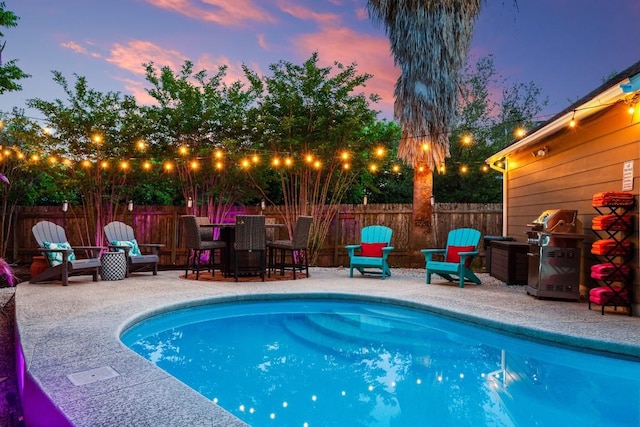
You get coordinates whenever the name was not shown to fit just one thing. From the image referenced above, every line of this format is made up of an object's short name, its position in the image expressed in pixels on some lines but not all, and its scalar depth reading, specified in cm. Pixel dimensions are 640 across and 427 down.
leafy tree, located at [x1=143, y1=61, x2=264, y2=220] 885
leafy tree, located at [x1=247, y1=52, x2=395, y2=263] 878
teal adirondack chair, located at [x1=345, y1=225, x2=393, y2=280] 754
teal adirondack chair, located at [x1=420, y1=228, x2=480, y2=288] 661
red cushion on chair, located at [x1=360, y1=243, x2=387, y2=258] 791
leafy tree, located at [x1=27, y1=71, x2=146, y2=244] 845
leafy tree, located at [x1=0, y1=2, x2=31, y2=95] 736
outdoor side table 701
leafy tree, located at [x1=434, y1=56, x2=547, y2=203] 1252
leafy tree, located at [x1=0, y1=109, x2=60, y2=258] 845
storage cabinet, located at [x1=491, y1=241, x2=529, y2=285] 686
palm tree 797
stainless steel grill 536
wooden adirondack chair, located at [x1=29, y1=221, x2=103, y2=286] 634
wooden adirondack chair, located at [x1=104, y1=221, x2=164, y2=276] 734
